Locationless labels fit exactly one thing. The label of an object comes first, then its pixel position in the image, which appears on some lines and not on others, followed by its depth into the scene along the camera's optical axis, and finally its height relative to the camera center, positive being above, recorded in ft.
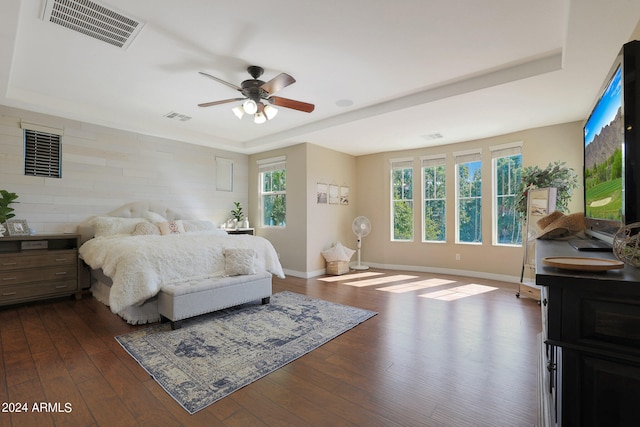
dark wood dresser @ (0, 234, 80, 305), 11.10 -2.13
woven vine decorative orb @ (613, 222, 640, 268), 3.31 -0.36
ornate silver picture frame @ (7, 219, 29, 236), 11.80 -0.51
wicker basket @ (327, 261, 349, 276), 18.22 -3.28
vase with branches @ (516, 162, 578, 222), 12.73 +1.46
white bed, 9.39 -1.95
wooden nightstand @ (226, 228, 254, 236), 18.94 -1.06
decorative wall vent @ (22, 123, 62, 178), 12.89 +2.80
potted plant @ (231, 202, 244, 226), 20.23 +0.11
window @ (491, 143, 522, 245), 15.84 +1.28
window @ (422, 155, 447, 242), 18.45 +0.96
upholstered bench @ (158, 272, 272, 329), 9.28 -2.77
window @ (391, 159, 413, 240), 19.69 +1.13
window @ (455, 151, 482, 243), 17.19 +1.06
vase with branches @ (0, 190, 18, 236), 11.57 +0.38
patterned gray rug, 6.46 -3.65
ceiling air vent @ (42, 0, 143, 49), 7.02 +4.96
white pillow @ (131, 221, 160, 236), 13.82 -0.70
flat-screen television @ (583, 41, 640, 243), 3.97 +1.04
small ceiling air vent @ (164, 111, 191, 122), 14.44 +4.93
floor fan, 19.58 -0.82
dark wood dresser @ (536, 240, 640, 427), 2.72 -1.24
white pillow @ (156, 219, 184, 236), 14.83 -0.64
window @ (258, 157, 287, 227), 19.20 +1.58
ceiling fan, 9.82 +4.11
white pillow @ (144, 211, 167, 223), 15.67 -0.13
